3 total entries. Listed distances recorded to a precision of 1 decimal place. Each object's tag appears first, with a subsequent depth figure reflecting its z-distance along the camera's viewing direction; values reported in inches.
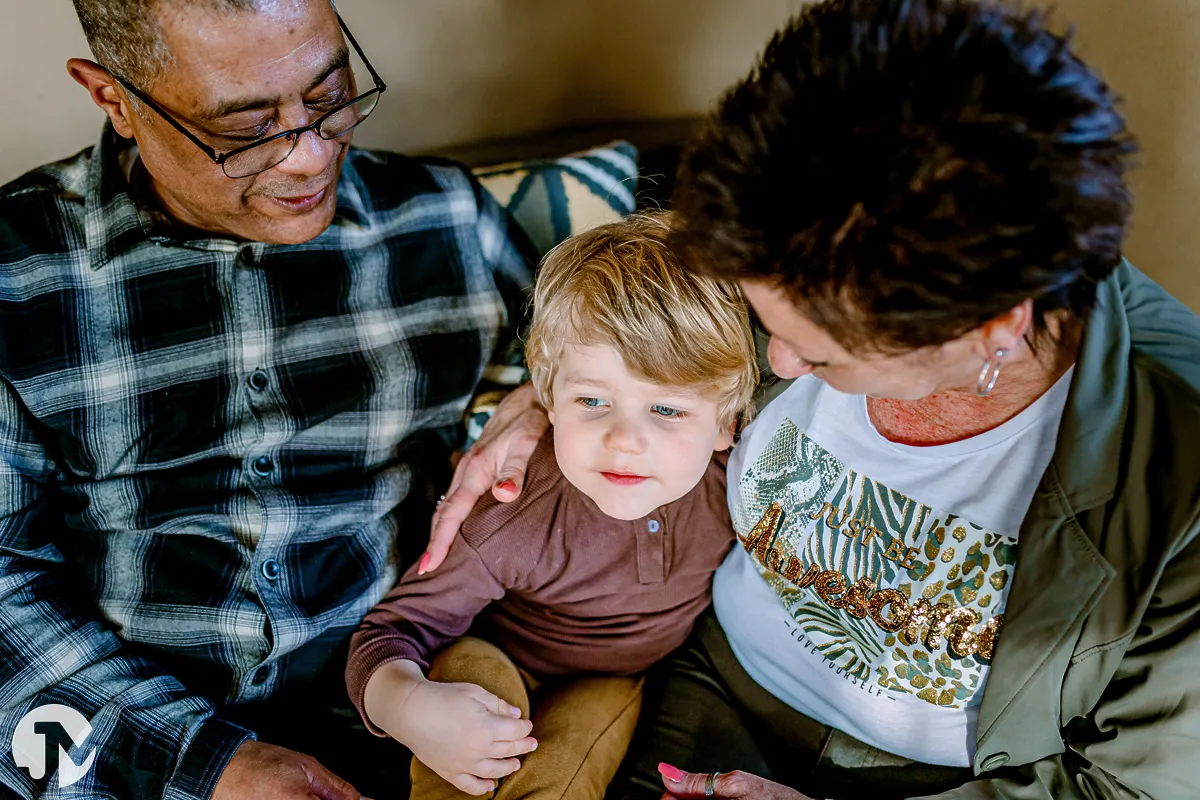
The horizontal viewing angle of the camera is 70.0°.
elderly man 49.6
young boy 45.5
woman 28.6
